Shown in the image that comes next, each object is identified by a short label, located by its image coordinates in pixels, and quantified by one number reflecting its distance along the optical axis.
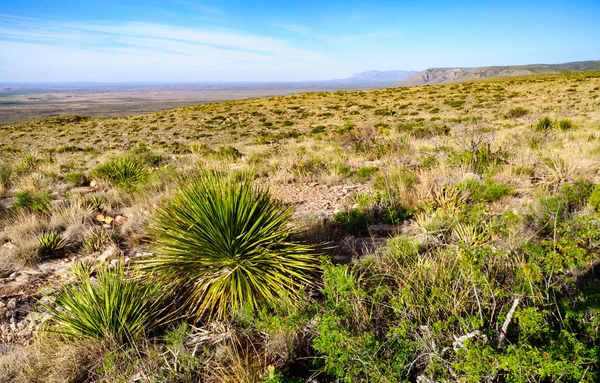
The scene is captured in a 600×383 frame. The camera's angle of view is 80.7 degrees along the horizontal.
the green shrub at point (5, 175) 8.70
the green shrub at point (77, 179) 8.81
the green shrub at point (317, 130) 18.70
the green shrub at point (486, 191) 5.27
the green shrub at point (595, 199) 4.20
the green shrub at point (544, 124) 12.01
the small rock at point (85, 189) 8.01
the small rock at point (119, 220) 5.44
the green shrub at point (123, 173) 7.76
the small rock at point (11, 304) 3.47
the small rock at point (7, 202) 6.98
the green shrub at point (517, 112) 17.52
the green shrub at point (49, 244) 4.60
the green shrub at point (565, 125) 11.78
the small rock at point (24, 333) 3.13
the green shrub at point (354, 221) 4.71
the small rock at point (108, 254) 4.26
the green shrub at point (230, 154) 11.21
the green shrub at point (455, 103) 24.23
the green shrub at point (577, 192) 4.72
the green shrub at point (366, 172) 7.26
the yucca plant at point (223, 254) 3.13
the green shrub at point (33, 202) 6.13
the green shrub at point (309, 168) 7.82
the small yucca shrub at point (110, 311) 2.80
